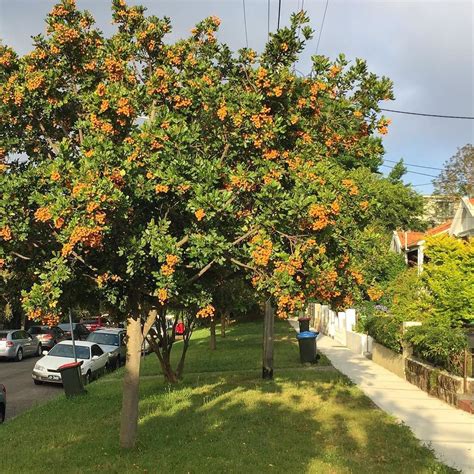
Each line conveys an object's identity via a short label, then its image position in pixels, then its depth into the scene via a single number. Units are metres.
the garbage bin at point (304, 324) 22.61
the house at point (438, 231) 21.67
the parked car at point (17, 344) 23.64
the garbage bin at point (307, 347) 17.11
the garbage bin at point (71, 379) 13.04
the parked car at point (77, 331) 31.69
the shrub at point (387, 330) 14.20
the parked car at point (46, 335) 28.55
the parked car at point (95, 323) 38.29
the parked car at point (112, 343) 20.52
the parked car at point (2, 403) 11.15
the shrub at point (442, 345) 10.30
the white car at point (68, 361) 16.92
